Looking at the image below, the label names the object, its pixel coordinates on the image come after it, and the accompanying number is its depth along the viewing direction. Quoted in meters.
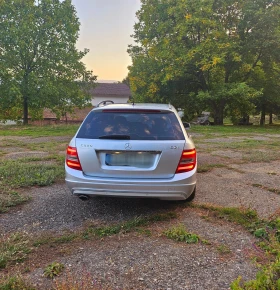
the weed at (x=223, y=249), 2.64
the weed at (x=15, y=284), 2.05
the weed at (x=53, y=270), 2.25
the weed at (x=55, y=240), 2.79
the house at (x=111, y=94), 42.44
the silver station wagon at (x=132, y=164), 3.24
